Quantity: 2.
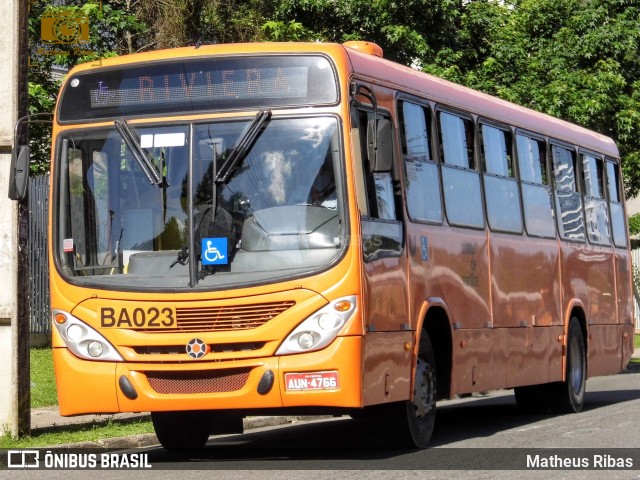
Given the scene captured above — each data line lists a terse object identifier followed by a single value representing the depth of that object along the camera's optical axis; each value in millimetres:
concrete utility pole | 13383
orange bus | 10594
